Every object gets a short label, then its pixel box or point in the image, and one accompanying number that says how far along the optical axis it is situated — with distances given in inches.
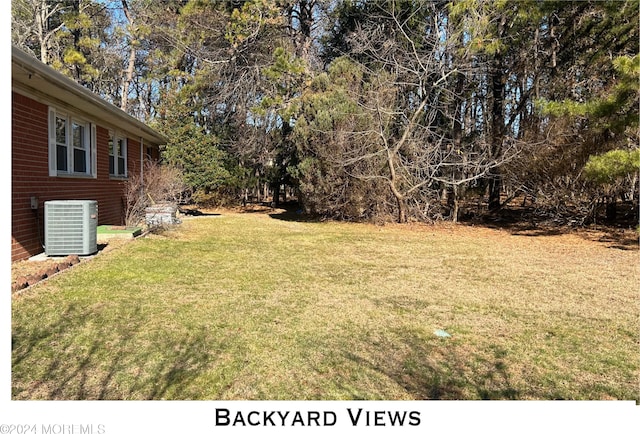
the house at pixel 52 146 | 248.8
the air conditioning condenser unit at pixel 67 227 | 268.1
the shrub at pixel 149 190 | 446.0
